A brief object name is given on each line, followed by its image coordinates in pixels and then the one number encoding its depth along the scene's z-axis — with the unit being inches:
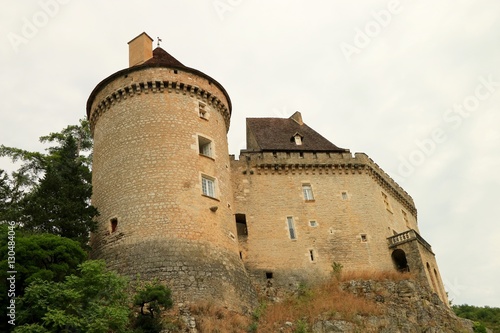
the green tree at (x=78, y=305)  592.1
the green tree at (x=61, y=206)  829.2
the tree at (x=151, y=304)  682.8
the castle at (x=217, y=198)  864.3
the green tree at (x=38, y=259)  640.4
